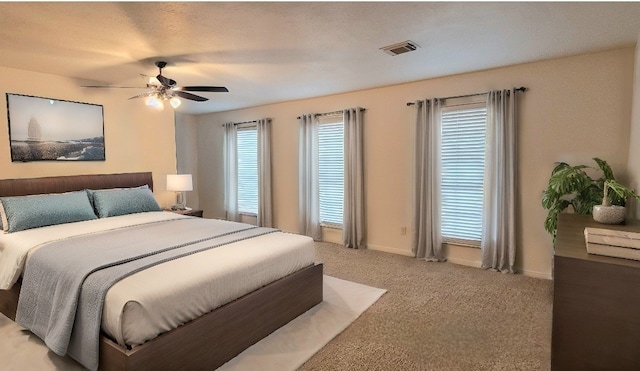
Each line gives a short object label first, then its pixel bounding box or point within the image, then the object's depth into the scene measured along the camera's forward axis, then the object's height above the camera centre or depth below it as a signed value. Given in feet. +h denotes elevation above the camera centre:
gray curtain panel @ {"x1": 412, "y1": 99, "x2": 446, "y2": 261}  13.66 -0.68
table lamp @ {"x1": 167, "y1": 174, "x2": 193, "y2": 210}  15.64 -0.76
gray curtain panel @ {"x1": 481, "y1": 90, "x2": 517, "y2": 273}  11.96 -0.74
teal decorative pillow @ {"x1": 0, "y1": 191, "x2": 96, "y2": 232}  10.17 -1.39
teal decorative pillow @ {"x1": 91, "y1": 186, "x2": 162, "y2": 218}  12.44 -1.35
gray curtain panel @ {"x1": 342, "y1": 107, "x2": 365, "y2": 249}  15.61 -0.74
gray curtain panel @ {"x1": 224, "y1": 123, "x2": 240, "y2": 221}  20.74 -0.16
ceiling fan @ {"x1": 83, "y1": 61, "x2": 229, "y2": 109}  10.53 +2.50
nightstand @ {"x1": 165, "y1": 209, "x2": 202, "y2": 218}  15.33 -2.16
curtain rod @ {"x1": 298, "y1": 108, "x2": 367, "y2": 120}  16.46 +2.69
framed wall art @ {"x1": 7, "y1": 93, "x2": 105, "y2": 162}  11.79 +1.50
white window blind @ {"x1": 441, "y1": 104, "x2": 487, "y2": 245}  12.91 -0.26
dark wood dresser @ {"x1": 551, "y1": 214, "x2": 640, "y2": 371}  4.72 -2.23
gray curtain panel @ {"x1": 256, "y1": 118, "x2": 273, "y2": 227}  19.07 -0.45
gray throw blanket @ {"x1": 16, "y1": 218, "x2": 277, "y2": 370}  6.28 -2.21
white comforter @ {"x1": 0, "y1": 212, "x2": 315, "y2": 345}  5.83 -2.37
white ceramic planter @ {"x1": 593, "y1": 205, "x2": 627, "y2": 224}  6.91 -1.08
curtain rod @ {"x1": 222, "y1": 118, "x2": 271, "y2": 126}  19.60 +2.72
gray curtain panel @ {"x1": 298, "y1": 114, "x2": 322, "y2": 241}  17.30 -0.65
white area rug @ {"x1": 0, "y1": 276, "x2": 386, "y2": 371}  7.02 -4.20
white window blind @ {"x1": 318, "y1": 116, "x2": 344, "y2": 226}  16.69 -0.17
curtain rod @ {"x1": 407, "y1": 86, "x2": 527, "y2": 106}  11.70 +2.71
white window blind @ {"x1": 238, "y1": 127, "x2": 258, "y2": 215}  20.27 -0.23
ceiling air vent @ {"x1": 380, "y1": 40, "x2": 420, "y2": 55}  9.50 +3.51
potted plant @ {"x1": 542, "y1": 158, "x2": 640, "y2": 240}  9.52 -0.83
